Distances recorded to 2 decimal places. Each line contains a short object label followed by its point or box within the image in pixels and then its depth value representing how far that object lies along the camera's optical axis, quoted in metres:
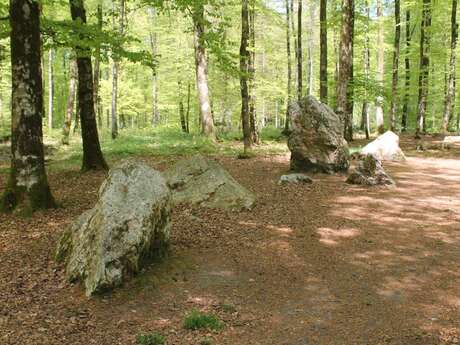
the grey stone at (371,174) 12.29
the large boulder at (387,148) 16.95
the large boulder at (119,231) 6.08
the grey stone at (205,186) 10.34
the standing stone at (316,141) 14.07
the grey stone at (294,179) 12.77
